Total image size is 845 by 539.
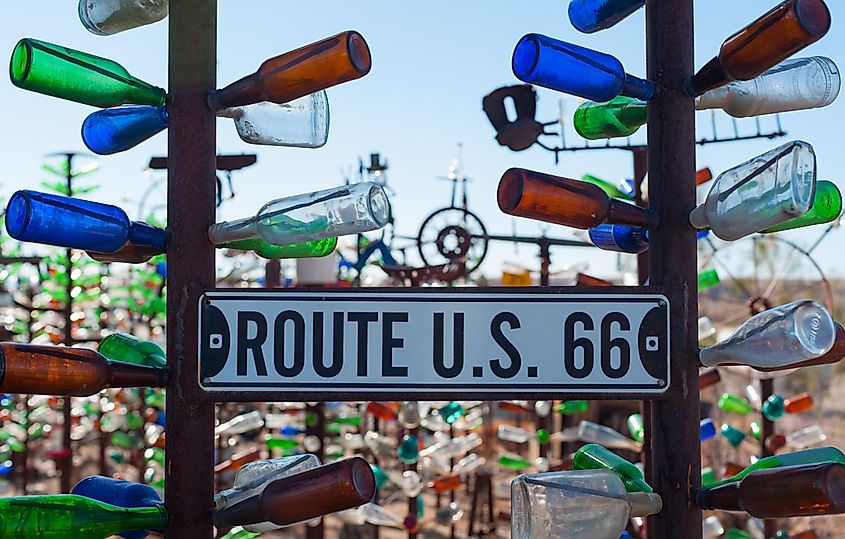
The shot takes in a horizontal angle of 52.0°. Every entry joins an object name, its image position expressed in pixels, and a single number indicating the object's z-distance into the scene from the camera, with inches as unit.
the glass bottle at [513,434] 315.7
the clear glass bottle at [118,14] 61.7
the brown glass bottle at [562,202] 53.4
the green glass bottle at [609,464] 59.6
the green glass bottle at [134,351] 61.2
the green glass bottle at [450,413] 295.1
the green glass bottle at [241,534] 69.6
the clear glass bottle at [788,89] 60.4
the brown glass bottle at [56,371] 49.8
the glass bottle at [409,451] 268.7
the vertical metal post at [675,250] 58.2
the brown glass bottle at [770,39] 50.2
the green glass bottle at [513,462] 305.4
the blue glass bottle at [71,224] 52.7
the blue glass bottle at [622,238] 66.7
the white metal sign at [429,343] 56.6
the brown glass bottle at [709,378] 213.3
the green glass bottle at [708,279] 236.1
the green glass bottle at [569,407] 291.9
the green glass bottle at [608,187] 209.9
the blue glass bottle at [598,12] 68.0
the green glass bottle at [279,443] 325.7
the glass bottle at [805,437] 276.1
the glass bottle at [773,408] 254.7
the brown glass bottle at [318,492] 49.8
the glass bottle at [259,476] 57.6
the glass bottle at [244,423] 278.0
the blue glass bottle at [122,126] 61.1
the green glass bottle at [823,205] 58.3
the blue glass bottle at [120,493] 58.6
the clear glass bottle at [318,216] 53.6
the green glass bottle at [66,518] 49.8
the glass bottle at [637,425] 195.5
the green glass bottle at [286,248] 62.4
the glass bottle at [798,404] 278.1
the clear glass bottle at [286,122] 63.2
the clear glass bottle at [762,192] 48.0
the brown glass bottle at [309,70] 52.2
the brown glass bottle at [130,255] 59.4
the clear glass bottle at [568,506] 52.9
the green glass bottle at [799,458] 54.3
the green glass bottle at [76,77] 54.4
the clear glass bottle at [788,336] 50.0
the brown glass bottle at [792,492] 48.6
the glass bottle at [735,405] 282.0
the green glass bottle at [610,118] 67.4
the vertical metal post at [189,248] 57.4
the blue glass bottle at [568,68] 53.3
